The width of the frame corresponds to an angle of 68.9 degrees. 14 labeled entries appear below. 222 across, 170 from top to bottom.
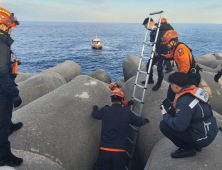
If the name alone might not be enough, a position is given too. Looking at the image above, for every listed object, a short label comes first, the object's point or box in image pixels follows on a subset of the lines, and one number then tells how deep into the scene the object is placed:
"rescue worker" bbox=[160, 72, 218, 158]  3.21
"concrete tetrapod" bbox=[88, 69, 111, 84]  12.80
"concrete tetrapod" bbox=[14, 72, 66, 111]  7.48
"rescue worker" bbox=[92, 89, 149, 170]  4.36
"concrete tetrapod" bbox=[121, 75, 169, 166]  5.27
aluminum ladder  5.61
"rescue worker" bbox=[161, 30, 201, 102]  5.37
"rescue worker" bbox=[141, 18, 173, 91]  6.59
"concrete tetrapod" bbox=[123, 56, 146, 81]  12.72
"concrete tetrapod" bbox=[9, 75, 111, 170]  4.17
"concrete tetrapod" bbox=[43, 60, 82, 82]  12.33
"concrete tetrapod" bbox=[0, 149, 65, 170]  3.53
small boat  49.41
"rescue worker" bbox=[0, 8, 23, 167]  3.33
